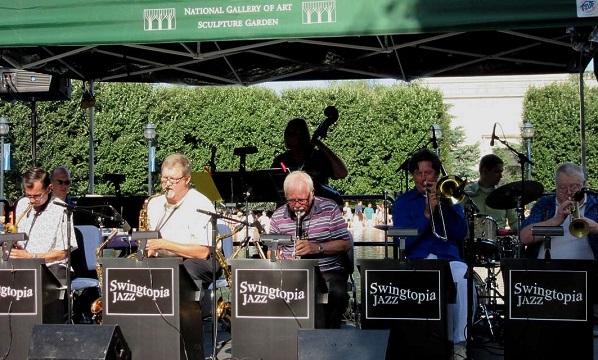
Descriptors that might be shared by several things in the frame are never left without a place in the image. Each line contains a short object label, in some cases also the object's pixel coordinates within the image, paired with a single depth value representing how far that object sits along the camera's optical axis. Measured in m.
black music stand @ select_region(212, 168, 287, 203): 7.14
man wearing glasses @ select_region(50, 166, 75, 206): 8.41
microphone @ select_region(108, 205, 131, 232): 5.66
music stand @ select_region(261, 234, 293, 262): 5.34
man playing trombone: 5.87
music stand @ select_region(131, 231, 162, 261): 5.33
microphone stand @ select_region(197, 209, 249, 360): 5.45
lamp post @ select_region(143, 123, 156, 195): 23.78
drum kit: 6.93
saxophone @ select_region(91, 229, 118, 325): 6.45
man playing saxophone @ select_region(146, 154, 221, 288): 6.01
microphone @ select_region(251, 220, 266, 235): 5.70
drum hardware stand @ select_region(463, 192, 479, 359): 5.47
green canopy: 5.16
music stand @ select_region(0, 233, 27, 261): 5.65
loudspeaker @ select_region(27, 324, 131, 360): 5.01
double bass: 7.39
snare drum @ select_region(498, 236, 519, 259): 7.73
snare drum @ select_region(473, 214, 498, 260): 7.24
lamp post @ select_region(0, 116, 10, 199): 22.55
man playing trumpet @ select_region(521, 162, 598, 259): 5.98
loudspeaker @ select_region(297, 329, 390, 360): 4.70
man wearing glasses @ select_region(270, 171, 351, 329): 6.06
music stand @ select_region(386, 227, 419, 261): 5.30
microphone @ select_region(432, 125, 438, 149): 8.27
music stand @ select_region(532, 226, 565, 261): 5.32
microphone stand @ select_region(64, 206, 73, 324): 5.65
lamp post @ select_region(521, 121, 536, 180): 20.56
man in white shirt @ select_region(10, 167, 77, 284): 6.46
